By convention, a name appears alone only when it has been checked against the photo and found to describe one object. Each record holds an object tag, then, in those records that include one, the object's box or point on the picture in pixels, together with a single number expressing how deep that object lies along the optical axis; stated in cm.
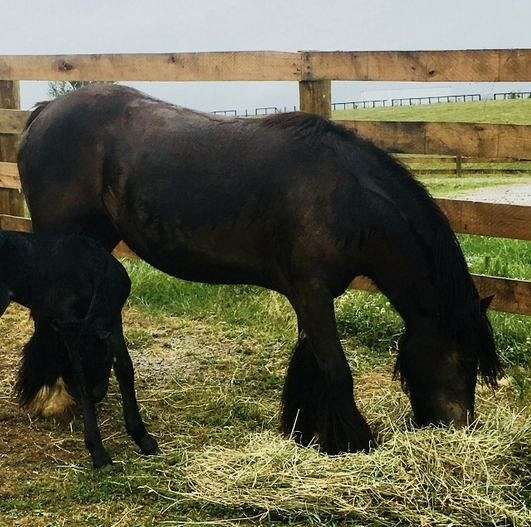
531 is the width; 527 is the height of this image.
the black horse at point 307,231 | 405
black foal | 416
